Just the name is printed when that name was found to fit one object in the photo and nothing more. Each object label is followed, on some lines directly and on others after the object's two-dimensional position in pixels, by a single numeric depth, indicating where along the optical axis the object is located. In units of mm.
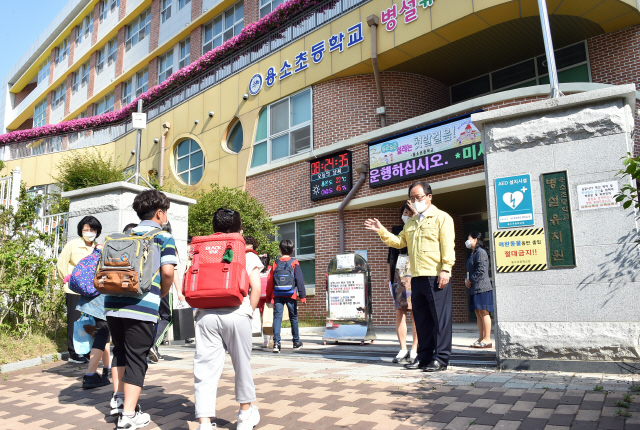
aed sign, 5230
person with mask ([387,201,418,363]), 6215
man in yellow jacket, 5348
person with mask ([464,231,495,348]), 7723
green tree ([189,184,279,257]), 13805
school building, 11117
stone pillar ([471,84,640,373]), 4703
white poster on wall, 4812
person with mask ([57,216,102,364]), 5453
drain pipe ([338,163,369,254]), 12703
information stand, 8875
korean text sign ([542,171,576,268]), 4984
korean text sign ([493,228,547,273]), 5113
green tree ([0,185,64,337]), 6953
